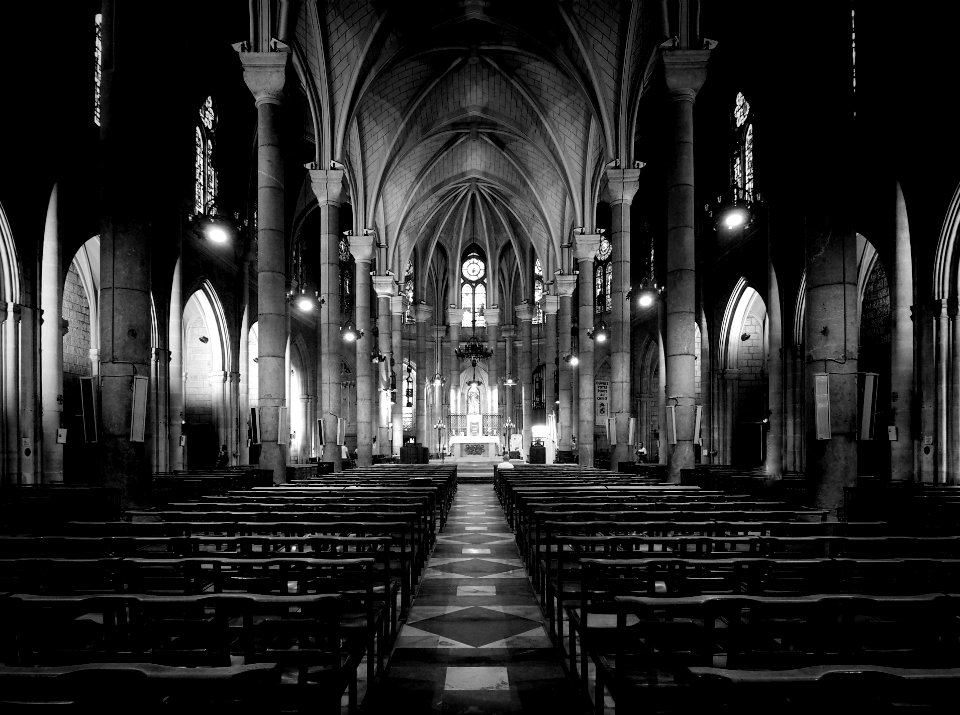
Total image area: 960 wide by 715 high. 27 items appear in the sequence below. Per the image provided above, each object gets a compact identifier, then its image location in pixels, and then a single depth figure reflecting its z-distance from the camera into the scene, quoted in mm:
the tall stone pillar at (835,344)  10281
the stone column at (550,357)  39753
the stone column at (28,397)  15508
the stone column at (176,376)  21516
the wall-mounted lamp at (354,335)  28680
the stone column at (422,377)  44594
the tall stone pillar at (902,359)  16062
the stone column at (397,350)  39469
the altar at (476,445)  38447
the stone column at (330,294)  22922
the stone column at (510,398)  48094
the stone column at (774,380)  18422
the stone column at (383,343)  37097
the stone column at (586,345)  28641
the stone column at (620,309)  22375
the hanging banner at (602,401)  36531
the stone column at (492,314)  49625
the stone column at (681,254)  15945
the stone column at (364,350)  27812
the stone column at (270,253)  16703
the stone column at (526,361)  46188
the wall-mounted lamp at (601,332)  36231
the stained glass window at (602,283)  40281
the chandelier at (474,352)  39969
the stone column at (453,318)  49750
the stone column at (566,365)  35438
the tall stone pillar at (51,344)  16766
